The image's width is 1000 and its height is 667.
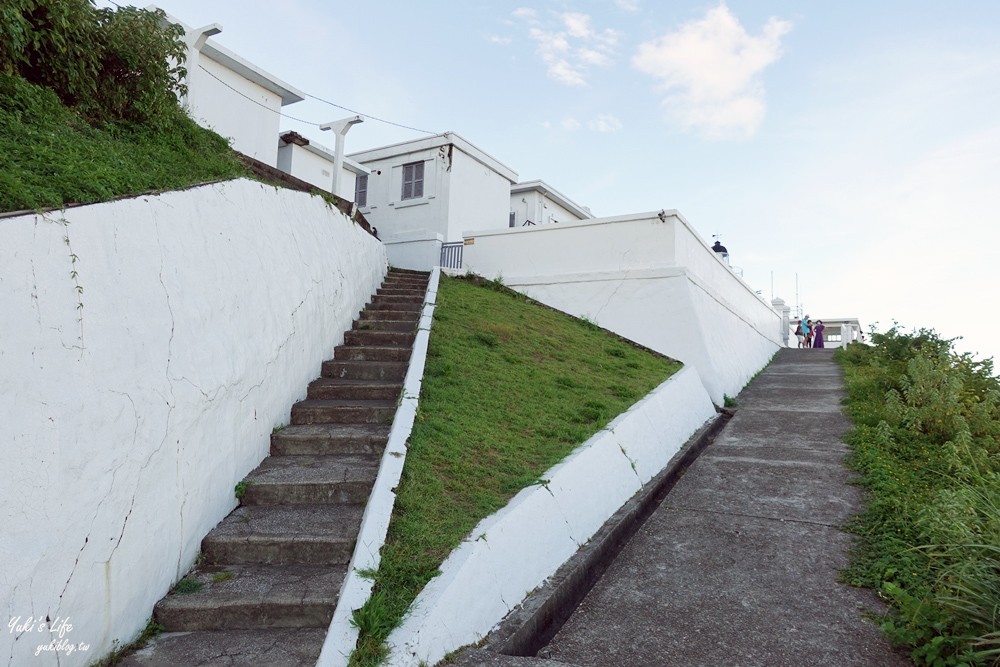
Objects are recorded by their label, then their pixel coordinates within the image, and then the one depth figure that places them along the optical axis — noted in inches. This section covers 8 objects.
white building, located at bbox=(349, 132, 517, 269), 697.6
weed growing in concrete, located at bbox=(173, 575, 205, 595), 138.6
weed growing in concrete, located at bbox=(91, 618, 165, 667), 116.6
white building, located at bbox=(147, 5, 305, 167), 529.3
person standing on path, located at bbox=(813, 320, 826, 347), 984.3
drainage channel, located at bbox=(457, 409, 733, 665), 136.8
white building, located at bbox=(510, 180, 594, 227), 864.3
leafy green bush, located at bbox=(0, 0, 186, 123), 178.2
